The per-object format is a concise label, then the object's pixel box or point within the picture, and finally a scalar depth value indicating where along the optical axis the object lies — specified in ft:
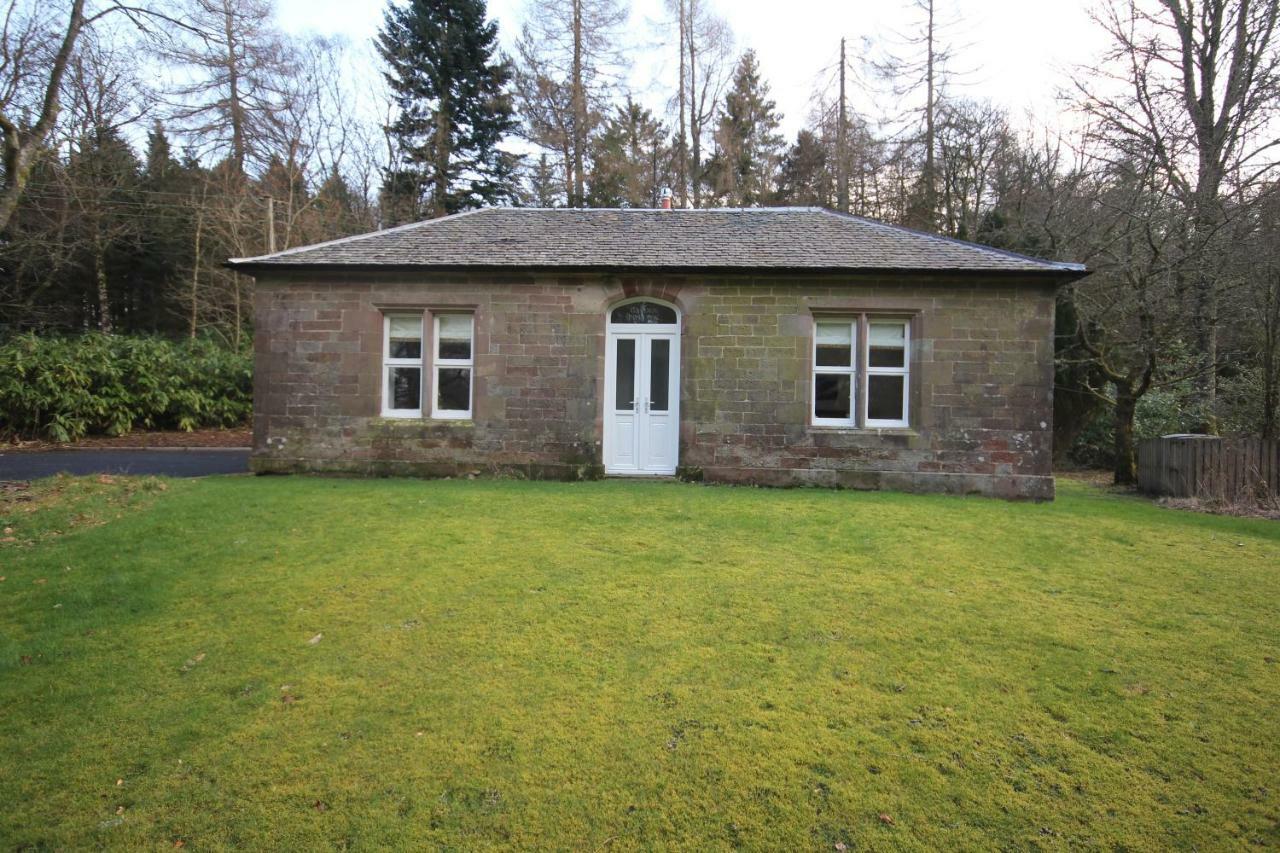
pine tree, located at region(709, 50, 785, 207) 89.15
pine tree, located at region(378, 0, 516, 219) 90.94
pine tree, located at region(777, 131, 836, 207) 89.76
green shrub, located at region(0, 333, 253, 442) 54.80
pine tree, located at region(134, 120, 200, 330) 84.17
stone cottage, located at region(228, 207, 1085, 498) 36.55
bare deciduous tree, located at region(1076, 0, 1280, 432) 43.60
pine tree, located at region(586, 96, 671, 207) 84.38
